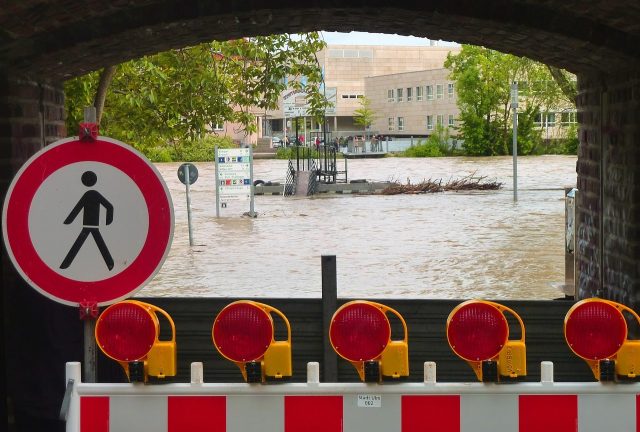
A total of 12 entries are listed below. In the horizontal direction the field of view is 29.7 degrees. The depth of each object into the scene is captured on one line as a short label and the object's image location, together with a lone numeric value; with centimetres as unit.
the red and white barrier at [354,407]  361
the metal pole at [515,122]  3006
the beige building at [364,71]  11719
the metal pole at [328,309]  451
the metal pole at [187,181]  2081
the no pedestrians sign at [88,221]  404
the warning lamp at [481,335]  357
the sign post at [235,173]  2567
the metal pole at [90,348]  395
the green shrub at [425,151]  6550
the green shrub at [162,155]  5926
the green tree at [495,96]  6384
